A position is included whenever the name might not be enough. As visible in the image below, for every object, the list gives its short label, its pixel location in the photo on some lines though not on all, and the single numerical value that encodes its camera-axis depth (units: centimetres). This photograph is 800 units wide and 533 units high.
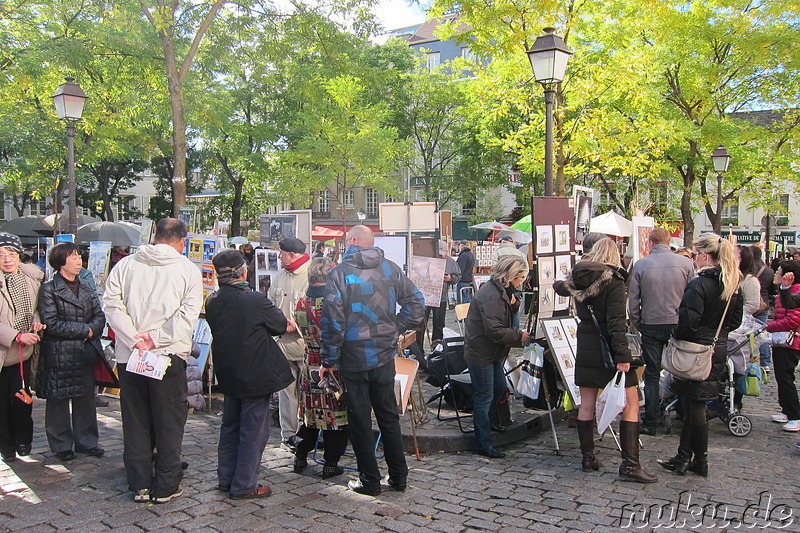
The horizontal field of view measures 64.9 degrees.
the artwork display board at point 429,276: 921
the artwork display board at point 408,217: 968
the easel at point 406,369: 575
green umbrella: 2169
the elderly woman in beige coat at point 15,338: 521
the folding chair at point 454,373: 667
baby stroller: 629
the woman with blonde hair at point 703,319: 500
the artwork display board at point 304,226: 980
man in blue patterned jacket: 448
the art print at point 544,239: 696
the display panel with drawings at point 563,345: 603
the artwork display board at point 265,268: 845
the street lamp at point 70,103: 1150
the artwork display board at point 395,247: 919
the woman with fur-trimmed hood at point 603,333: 488
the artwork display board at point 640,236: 857
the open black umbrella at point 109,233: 1964
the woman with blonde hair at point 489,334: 554
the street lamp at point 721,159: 1834
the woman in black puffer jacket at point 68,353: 528
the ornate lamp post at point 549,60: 841
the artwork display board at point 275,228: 977
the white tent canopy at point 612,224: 1434
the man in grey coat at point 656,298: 633
